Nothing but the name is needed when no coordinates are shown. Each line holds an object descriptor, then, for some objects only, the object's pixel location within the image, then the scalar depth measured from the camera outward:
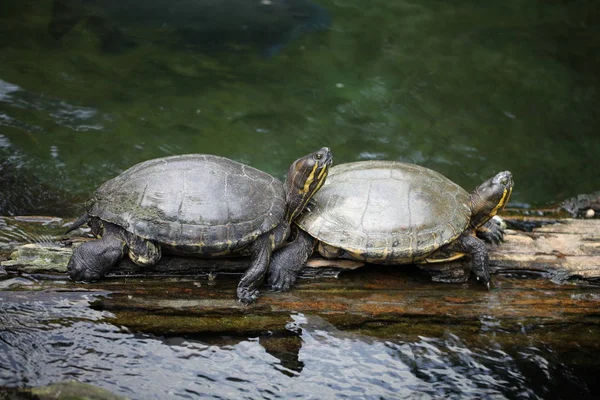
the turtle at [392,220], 5.22
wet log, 5.00
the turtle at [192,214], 4.93
